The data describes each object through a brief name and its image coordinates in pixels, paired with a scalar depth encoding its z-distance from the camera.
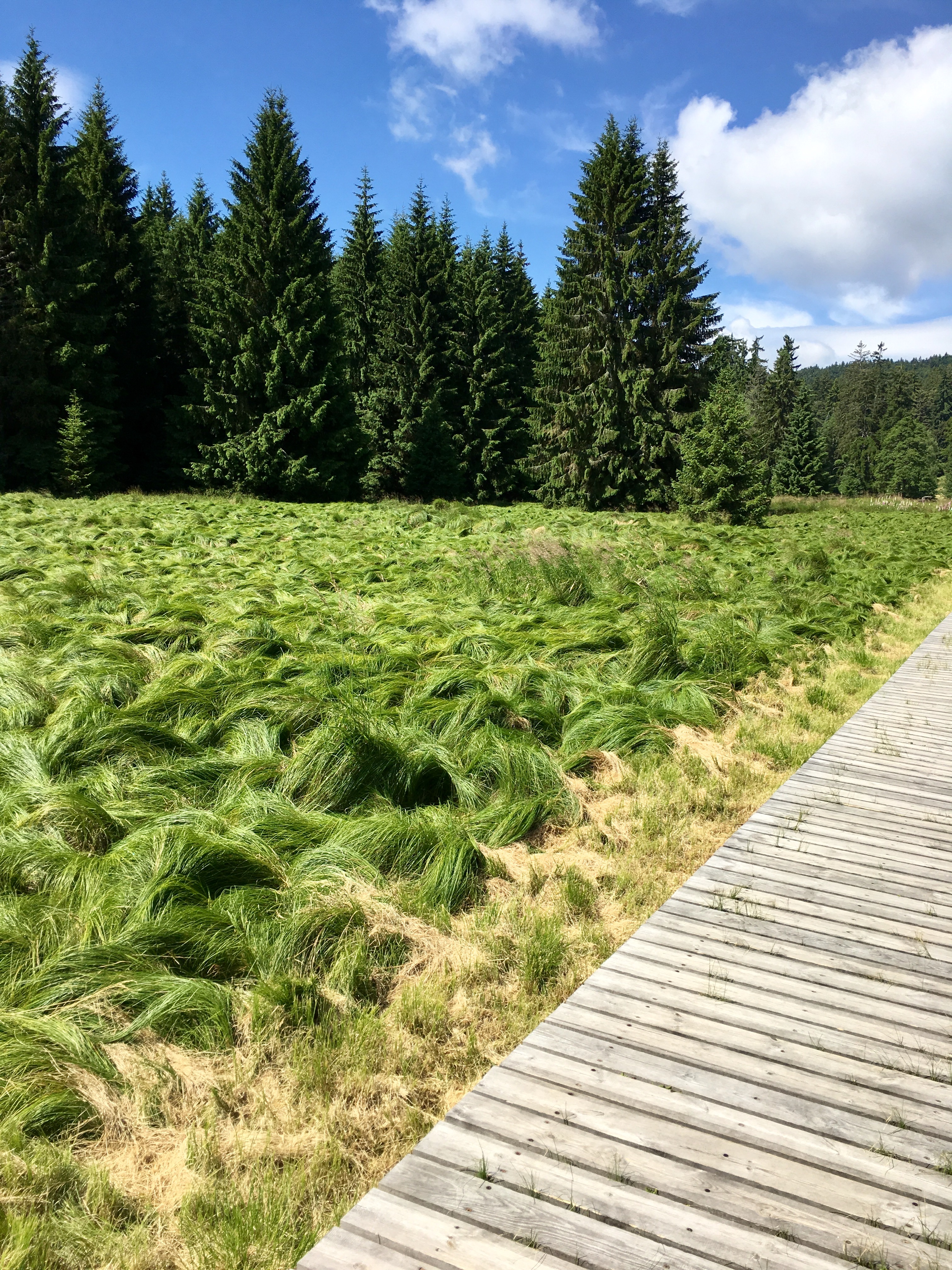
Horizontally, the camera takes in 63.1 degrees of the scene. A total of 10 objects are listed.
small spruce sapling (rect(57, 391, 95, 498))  21.84
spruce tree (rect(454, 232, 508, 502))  29.95
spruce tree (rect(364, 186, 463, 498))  29.14
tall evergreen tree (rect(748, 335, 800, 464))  53.72
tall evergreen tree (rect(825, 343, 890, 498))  66.25
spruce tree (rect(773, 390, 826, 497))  43.38
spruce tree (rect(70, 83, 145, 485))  24.88
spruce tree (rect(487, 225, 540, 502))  30.97
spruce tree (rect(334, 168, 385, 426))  32.38
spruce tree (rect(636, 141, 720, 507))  25.16
